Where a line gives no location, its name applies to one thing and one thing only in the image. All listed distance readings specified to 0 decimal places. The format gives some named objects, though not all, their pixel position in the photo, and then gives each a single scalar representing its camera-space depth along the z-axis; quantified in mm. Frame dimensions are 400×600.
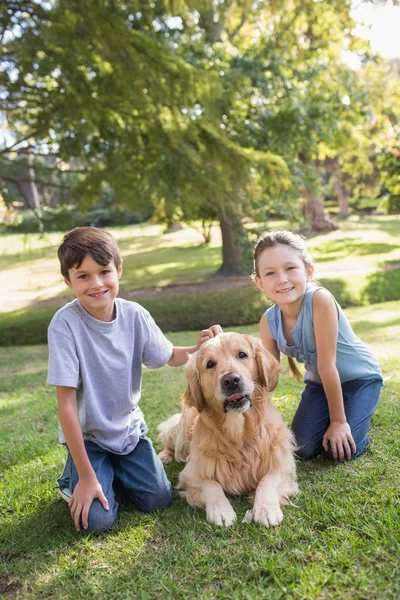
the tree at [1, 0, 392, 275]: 8367
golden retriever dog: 2879
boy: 2838
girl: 3387
